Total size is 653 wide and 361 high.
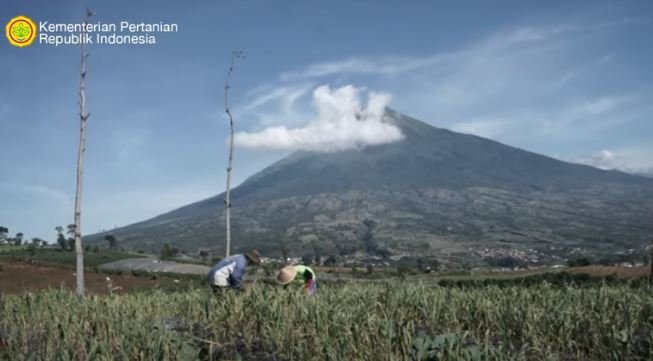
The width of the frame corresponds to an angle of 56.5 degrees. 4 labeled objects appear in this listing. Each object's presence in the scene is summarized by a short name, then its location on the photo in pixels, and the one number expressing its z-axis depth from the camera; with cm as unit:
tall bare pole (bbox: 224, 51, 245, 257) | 2340
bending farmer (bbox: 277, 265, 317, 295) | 1156
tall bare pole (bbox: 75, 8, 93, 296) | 1831
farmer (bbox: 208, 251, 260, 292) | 1166
